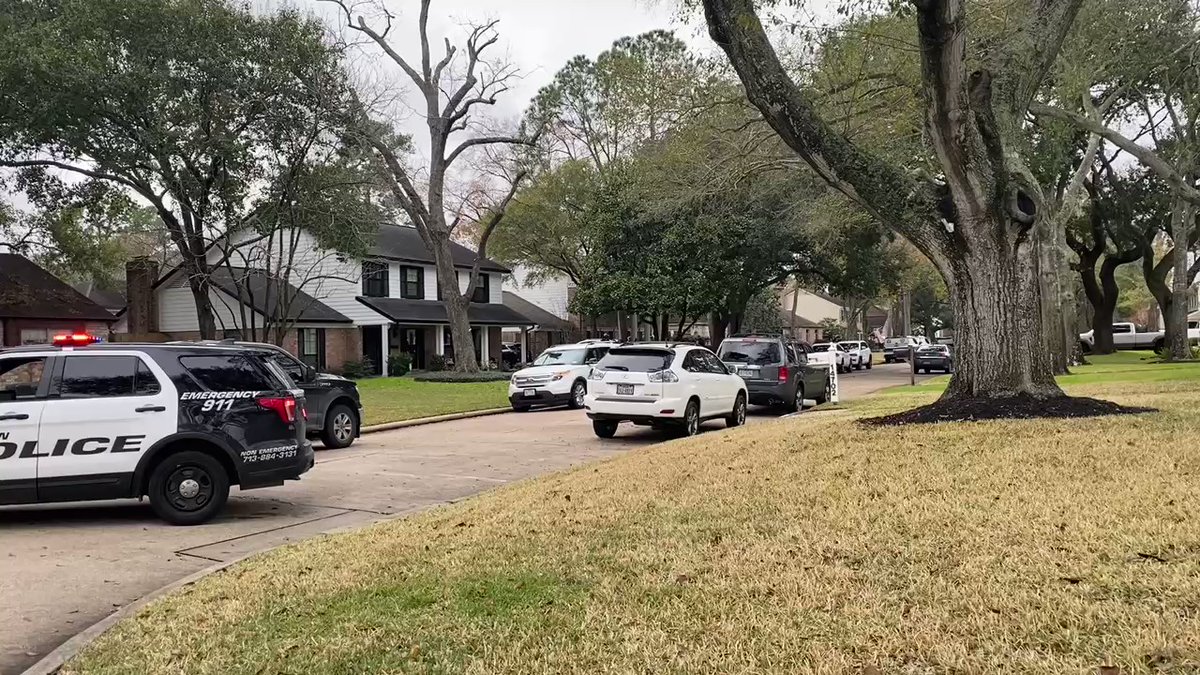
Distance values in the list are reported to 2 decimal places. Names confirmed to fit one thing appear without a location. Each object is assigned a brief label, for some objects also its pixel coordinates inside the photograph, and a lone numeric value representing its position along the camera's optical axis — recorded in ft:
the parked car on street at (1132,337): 173.23
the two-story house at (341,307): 119.03
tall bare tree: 105.60
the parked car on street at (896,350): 169.68
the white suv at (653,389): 48.91
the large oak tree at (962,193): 34.27
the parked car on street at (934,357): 126.41
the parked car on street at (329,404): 48.44
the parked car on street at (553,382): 70.90
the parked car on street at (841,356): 134.15
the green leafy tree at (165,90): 71.61
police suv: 27.17
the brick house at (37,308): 100.48
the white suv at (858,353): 147.74
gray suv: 63.36
